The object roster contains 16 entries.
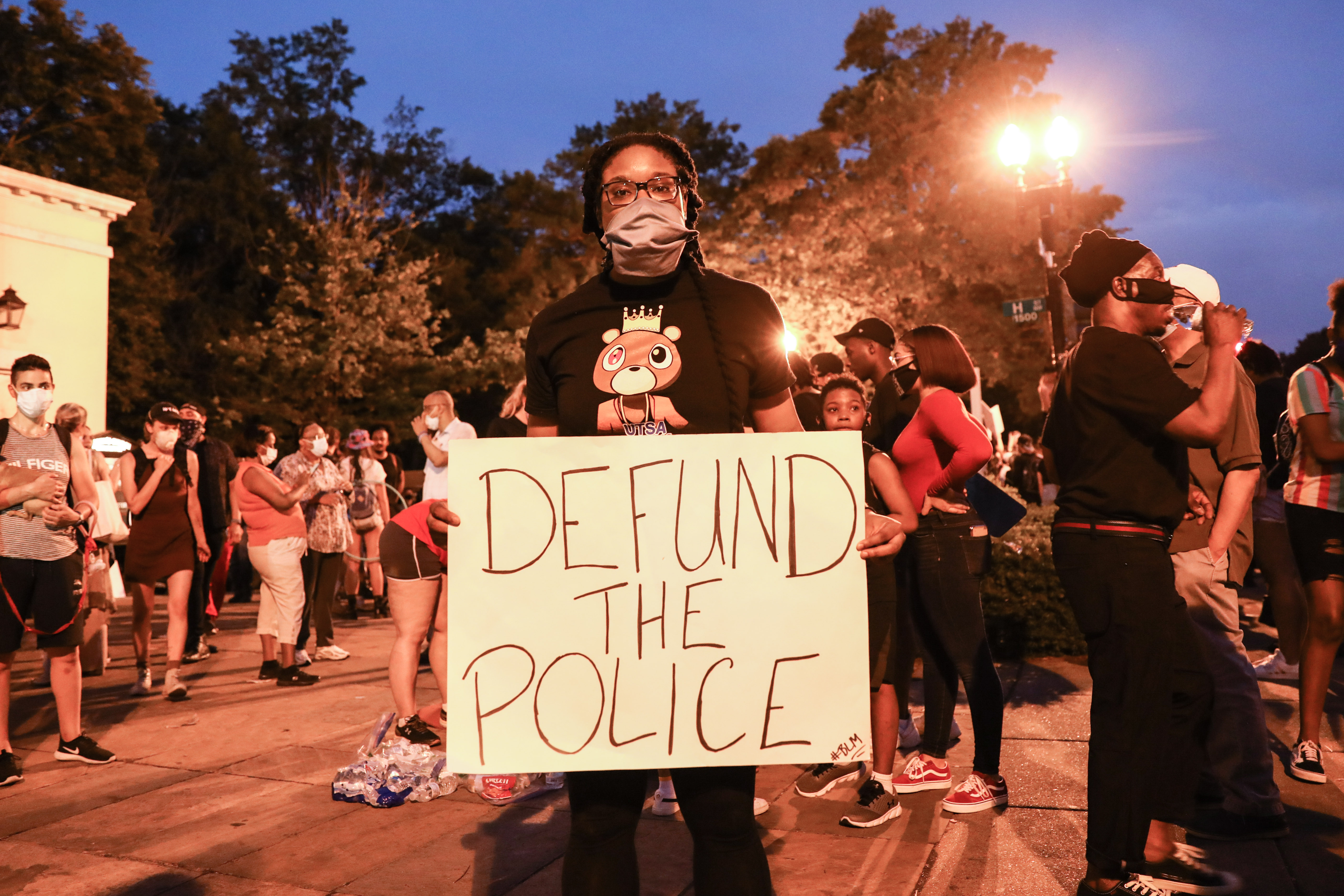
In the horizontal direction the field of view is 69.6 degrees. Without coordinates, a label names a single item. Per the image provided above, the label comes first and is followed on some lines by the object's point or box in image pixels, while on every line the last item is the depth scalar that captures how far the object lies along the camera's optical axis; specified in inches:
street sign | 569.0
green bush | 274.2
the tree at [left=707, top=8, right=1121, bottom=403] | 829.2
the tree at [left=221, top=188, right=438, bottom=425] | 1008.2
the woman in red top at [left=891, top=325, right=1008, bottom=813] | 157.1
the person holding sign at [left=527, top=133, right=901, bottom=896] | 85.4
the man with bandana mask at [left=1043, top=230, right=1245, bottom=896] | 114.0
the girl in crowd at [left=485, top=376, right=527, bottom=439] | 199.0
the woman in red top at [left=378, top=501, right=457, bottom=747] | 188.1
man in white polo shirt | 262.2
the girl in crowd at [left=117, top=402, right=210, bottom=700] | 272.5
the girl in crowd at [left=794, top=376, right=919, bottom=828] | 158.6
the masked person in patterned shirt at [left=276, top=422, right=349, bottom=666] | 313.0
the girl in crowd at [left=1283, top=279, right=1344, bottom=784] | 168.2
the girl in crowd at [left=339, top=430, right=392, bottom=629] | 402.9
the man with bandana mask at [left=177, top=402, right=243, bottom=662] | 316.5
